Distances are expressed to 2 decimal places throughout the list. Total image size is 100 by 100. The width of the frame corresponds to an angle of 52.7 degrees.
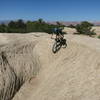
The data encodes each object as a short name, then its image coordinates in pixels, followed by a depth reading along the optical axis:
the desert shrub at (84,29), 31.04
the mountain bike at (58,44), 10.39
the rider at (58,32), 10.04
